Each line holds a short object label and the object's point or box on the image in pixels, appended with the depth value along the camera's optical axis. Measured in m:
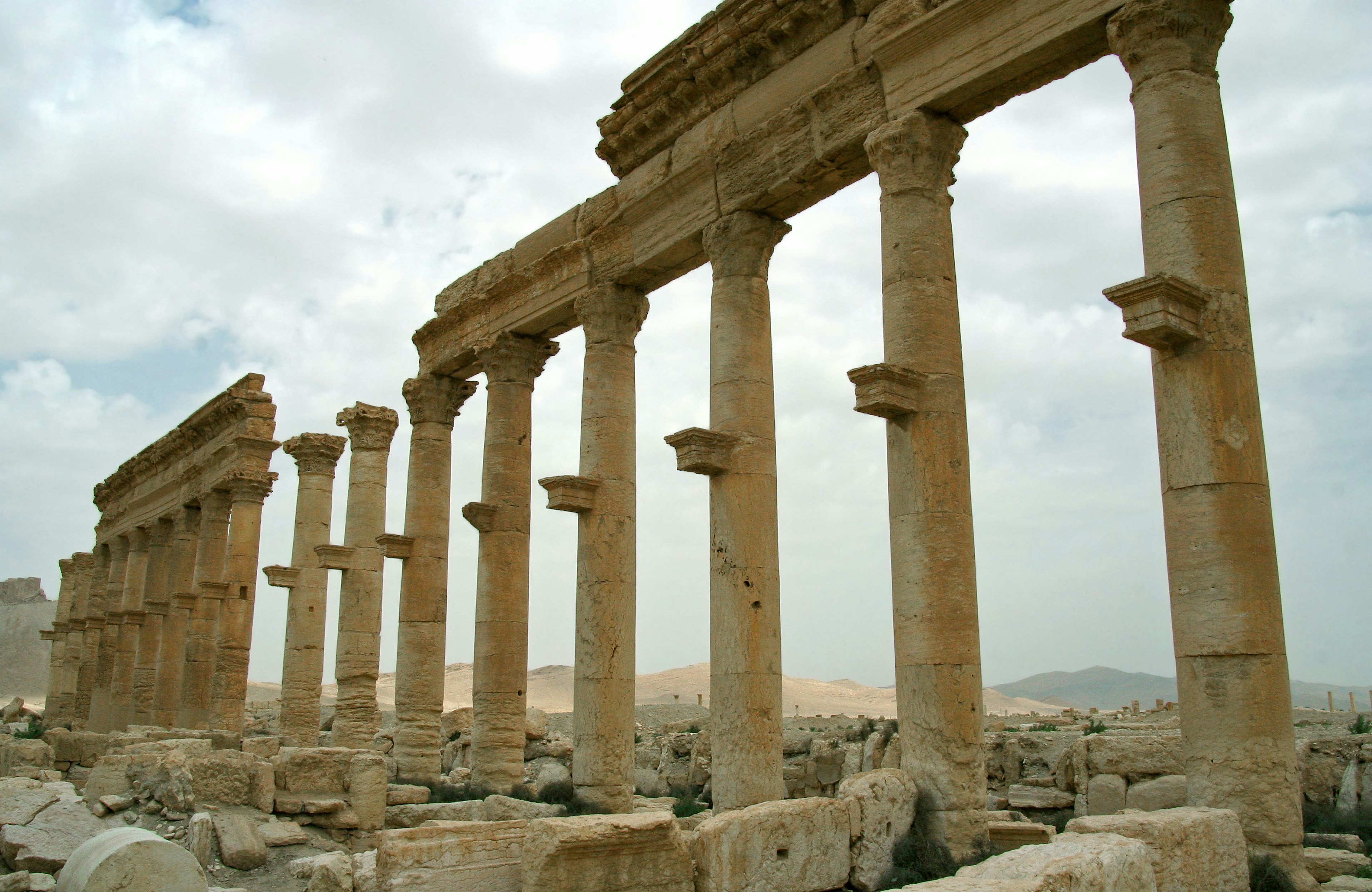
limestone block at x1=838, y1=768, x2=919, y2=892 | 9.05
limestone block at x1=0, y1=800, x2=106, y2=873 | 10.80
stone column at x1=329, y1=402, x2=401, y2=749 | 21.11
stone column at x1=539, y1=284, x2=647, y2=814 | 15.11
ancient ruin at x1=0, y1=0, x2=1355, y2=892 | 8.51
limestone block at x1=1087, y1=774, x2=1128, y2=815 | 13.19
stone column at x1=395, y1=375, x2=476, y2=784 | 19.19
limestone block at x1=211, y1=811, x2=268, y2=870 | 11.66
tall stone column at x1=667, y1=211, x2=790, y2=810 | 12.59
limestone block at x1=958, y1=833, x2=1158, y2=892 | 6.37
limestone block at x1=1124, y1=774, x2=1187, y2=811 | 12.13
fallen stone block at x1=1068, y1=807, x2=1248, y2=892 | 7.43
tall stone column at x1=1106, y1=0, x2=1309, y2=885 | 8.62
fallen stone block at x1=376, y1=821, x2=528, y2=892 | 7.85
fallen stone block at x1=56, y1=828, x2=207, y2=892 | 7.30
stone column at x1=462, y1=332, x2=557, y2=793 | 17.55
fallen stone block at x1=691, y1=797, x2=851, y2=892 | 7.82
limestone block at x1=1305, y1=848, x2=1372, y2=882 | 9.09
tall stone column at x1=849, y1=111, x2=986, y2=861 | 10.29
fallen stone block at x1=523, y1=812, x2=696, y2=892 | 7.40
